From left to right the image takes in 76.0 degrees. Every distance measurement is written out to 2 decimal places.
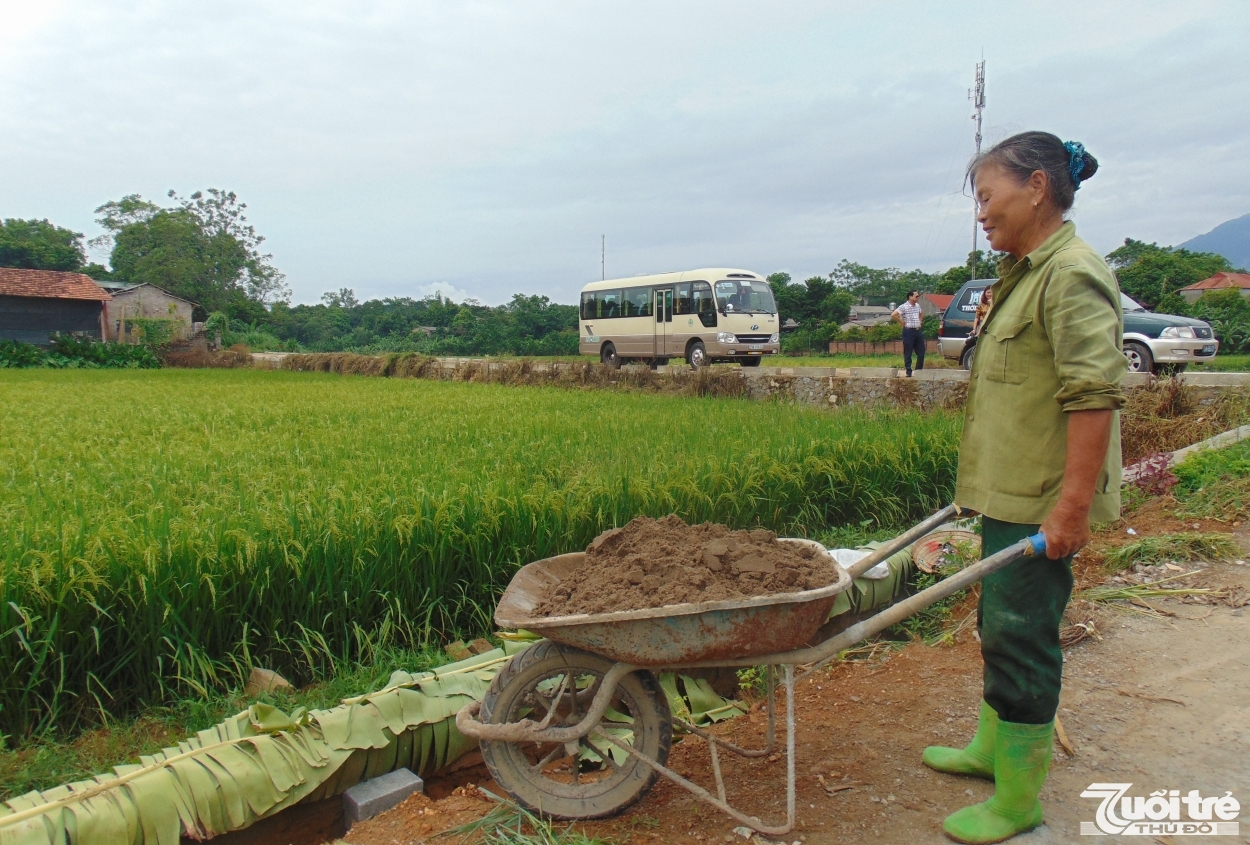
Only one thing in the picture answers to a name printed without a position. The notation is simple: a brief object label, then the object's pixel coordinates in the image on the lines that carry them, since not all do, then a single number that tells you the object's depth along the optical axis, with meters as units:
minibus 16.09
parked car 9.98
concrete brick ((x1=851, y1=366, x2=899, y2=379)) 11.27
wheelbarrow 1.93
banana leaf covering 1.91
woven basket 4.22
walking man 11.43
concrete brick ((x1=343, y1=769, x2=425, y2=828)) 2.26
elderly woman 1.97
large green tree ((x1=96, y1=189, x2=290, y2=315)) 39.12
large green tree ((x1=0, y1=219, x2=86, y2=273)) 45.22
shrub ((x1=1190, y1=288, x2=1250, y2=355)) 22.14
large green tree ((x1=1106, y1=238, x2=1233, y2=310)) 30.78
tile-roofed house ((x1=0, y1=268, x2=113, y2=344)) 26.27
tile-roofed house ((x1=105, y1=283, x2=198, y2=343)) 29.33
